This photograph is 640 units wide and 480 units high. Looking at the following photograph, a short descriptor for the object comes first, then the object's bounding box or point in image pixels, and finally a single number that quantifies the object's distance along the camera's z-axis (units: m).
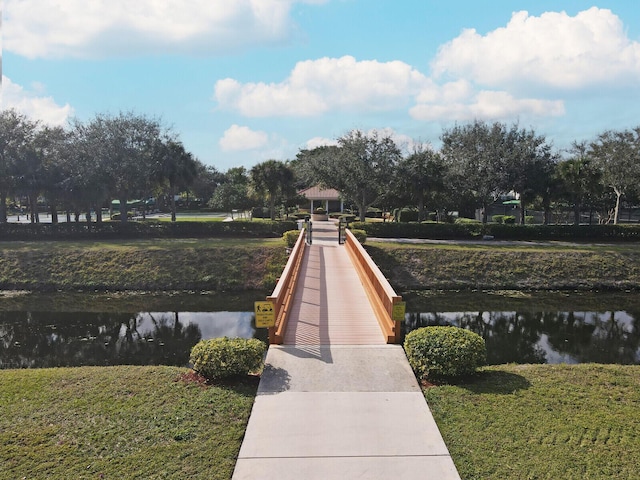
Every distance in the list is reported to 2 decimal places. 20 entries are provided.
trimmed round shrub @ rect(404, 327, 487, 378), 8.27
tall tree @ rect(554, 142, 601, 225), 29.25
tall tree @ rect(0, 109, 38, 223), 26.59
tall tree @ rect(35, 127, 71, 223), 27.30
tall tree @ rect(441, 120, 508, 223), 30.06
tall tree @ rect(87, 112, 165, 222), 28.42
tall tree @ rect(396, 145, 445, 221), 30.59
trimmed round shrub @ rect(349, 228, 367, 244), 23.81
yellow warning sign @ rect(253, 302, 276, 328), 9.53
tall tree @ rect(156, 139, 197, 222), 31.17
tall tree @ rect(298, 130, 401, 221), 30.25
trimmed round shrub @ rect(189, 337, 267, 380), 8.19
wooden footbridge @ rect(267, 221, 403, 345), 10.34
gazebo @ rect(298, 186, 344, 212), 45.60
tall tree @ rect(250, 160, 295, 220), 35.66
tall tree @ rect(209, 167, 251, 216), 45.91
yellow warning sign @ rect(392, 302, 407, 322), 9.77
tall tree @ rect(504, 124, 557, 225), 30.06
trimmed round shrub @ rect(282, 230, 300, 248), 23.88
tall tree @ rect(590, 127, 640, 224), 29.64
